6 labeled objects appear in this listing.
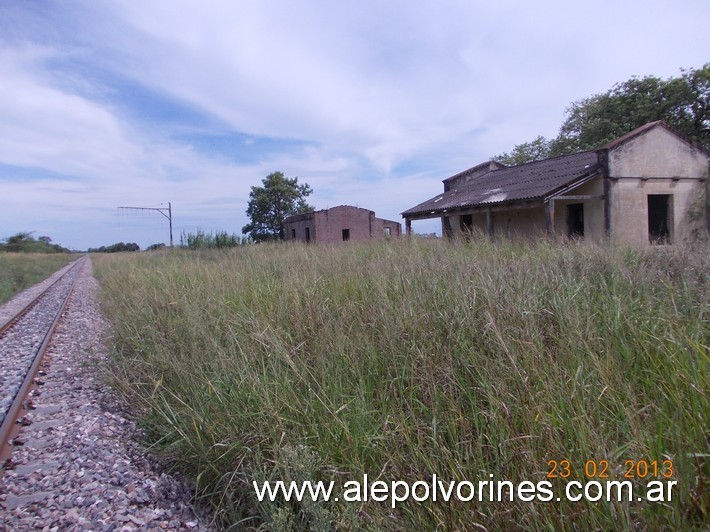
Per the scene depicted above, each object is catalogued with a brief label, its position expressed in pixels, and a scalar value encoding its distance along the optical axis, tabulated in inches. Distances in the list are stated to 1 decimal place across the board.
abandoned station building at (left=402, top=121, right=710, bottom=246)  602.9
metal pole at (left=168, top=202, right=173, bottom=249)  1787.6
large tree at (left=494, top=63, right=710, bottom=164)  1066.1
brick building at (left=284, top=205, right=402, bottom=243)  1429.6
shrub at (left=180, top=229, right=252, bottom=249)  1009.5
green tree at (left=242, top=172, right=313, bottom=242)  2477.9
